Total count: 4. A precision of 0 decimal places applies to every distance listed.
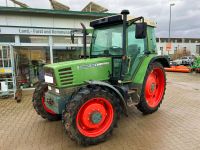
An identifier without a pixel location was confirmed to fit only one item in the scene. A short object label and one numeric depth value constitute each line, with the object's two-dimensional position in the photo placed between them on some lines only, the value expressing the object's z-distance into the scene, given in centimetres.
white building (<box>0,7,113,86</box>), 796
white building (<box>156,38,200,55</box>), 4066
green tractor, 350
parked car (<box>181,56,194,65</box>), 2389
